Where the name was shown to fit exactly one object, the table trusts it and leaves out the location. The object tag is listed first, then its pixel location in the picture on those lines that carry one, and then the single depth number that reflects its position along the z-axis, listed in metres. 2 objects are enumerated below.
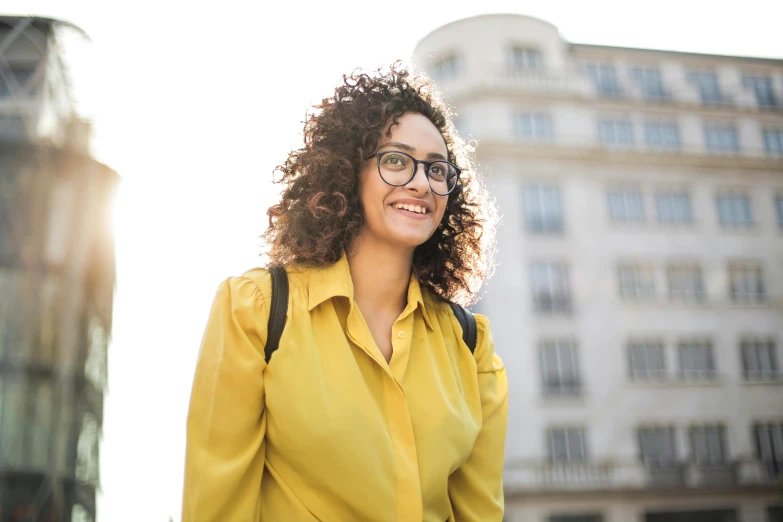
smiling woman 1.91
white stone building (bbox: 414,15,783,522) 24.00
